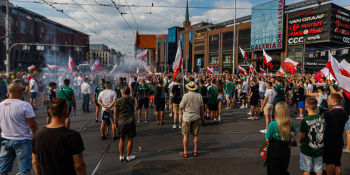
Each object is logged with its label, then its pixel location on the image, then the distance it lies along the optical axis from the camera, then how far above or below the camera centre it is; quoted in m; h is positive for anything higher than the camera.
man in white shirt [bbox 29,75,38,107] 10.76 -0.36
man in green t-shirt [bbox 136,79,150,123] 8.75 -0.63
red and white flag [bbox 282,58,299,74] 12.81 +1.05
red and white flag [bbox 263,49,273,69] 14.45 +1.58
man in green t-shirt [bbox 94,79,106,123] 8.68 -0.26
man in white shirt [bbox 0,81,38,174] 3.22 -0.74
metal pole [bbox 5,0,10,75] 20.34 +3.48
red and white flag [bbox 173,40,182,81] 9.13 +0.87
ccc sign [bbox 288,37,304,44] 35.49 +7.25
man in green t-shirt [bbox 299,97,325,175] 3.25 -0.88
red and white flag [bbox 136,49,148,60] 14.95 +1.90
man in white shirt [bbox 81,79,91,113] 10.10 -0.60
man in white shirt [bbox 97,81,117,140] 6.39 -0.61
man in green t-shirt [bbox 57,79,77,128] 6.48 -0.39
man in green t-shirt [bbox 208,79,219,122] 8.48 -0.66
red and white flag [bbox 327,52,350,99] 4.52 +0.01
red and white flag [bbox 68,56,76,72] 16.73 +1.33
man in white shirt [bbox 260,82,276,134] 7.26 -0.66
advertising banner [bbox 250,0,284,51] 38.09 +10.47
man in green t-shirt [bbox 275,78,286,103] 8.16 -0.33
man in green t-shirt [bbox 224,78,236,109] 11.85 -0.38
